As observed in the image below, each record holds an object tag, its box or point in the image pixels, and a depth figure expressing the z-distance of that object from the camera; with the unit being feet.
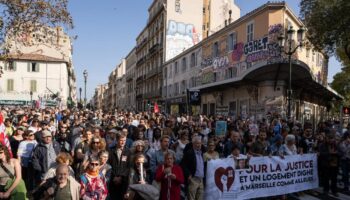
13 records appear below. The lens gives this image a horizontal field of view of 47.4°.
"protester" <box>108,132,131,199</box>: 21.93
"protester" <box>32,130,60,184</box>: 26.73
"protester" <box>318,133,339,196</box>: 34.22
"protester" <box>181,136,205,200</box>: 24.67
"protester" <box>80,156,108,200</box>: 17.60
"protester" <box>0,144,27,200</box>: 18.37
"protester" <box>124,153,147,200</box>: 20.56
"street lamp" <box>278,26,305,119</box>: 54.26
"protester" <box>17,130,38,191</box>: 29.68
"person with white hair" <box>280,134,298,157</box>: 32.63
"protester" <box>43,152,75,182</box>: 19.03
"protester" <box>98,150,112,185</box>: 19.36
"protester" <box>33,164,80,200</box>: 16.38
